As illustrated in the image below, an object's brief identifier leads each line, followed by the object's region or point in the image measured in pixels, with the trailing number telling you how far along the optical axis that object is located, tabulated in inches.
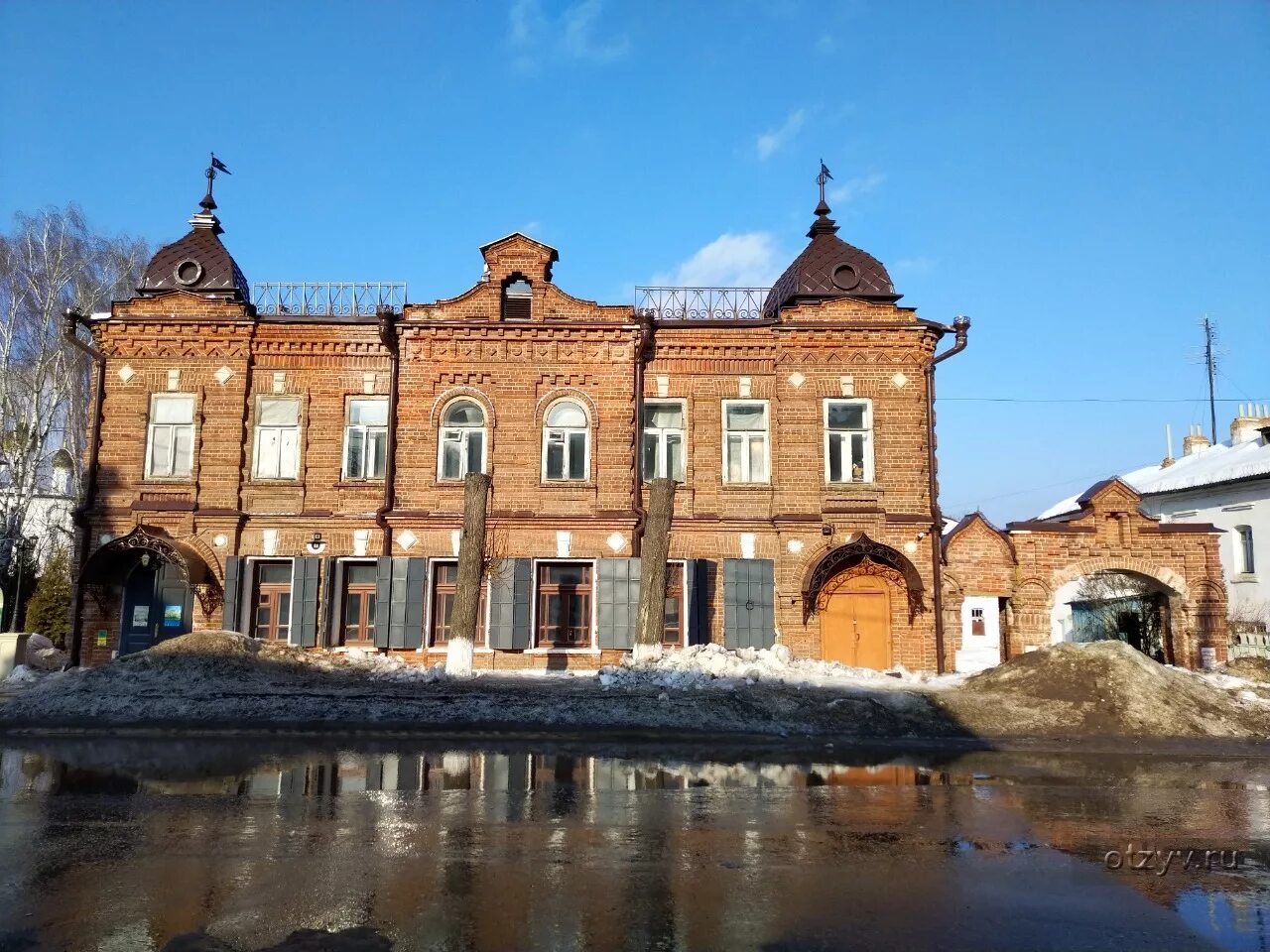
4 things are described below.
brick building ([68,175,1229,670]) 720.3
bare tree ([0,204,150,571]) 964.0
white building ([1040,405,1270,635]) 1088.8
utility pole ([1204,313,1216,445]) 1775.3
